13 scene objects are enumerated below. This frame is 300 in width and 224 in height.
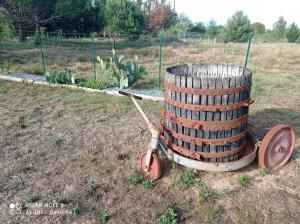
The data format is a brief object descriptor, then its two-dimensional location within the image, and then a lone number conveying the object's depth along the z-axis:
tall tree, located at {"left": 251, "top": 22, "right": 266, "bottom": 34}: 72.79
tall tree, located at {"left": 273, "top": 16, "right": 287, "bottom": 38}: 54.59
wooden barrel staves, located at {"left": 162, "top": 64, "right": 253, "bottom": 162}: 3.47
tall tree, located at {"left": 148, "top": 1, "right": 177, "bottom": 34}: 48.72
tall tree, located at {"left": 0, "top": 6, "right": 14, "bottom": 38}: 18.08
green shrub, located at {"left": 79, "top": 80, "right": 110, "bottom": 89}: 8.50
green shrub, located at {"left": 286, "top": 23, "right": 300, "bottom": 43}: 36.03
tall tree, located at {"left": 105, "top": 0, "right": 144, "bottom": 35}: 34.50
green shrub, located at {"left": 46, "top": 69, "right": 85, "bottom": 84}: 8.99
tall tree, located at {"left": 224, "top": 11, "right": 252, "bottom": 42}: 37.97
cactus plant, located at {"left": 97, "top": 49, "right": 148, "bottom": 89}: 8.59
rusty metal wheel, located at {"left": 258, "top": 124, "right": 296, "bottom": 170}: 3.80
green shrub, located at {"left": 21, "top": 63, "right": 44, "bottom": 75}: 11.03
